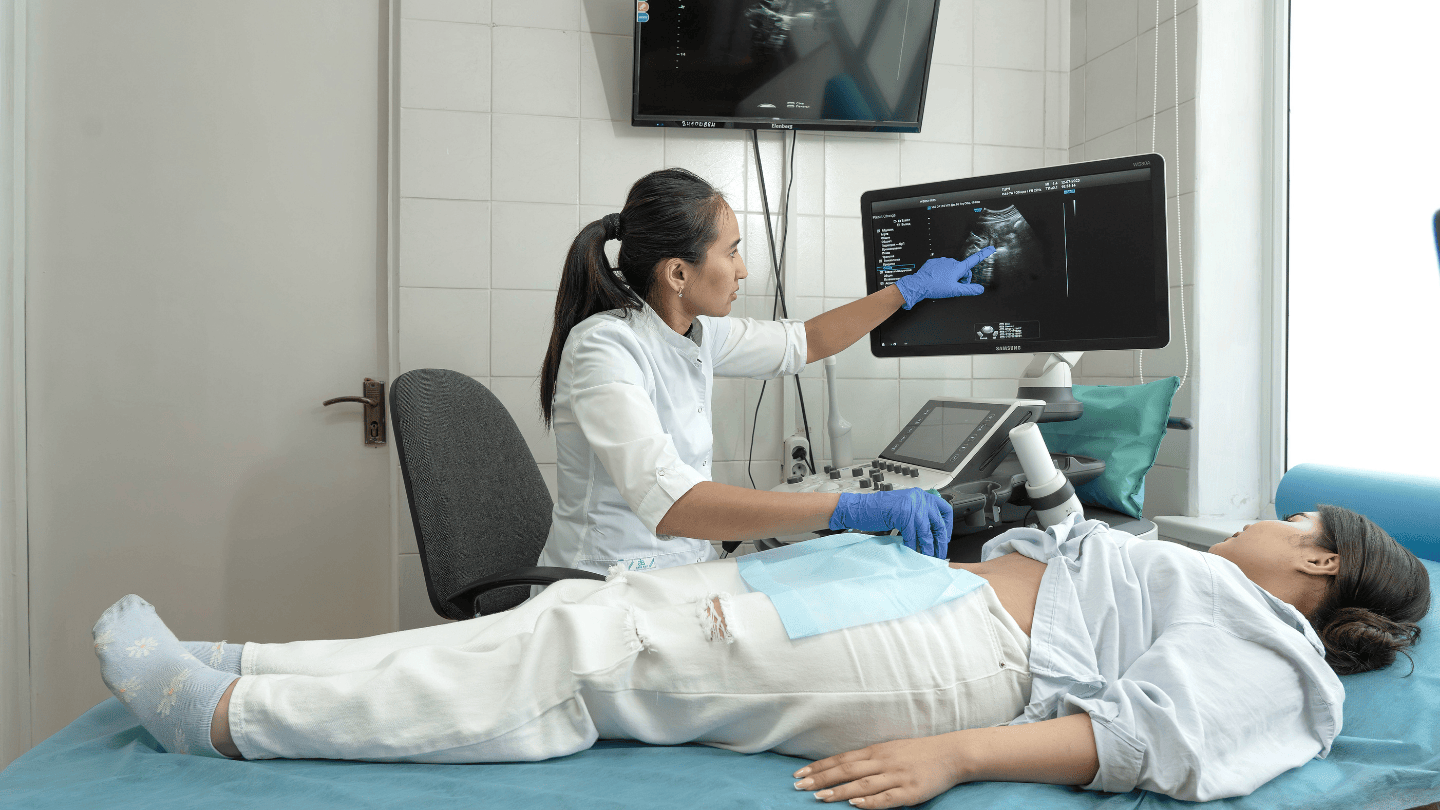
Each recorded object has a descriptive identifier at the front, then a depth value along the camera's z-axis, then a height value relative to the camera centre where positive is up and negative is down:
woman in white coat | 1.28 +0.00
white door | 2.12 +0.21
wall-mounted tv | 2.10 +0.86
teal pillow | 1.72 -0.09
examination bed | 0.87 -0.42
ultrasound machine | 1.60 +0.20
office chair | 1.43 -0.16
